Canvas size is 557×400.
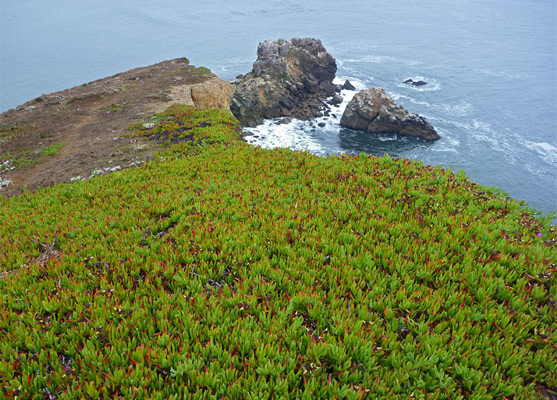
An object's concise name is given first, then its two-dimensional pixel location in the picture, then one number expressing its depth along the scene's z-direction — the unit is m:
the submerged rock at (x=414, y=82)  79.81
